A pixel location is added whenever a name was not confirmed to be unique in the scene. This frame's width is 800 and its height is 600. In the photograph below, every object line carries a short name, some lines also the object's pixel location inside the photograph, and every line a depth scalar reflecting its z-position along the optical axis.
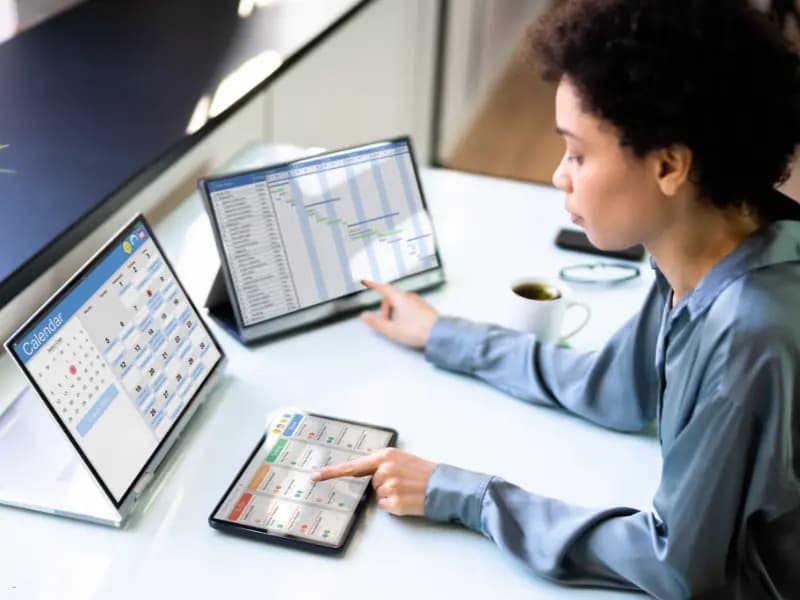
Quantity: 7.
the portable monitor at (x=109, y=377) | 0.81
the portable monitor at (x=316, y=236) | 1.11
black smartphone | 1.32
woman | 0.74
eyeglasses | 1.27
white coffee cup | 1.11
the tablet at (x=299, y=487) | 0.84
